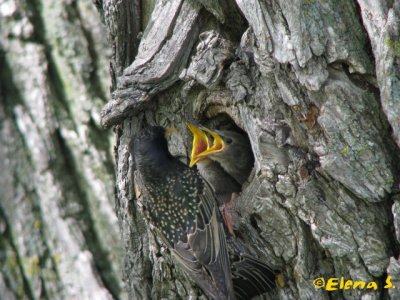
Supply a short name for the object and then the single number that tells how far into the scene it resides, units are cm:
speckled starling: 813
